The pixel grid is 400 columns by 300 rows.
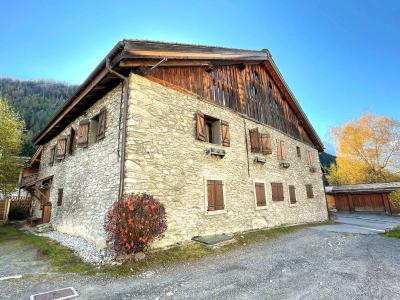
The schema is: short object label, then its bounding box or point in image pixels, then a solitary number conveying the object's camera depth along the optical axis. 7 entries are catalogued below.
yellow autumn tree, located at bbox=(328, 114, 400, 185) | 27.27
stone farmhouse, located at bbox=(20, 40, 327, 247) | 7.23
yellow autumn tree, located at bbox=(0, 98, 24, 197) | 15.34
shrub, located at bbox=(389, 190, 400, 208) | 14.02
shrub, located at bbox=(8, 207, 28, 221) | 17.00
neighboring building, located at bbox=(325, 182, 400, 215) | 24.16
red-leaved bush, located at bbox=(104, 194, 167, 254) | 5.50
